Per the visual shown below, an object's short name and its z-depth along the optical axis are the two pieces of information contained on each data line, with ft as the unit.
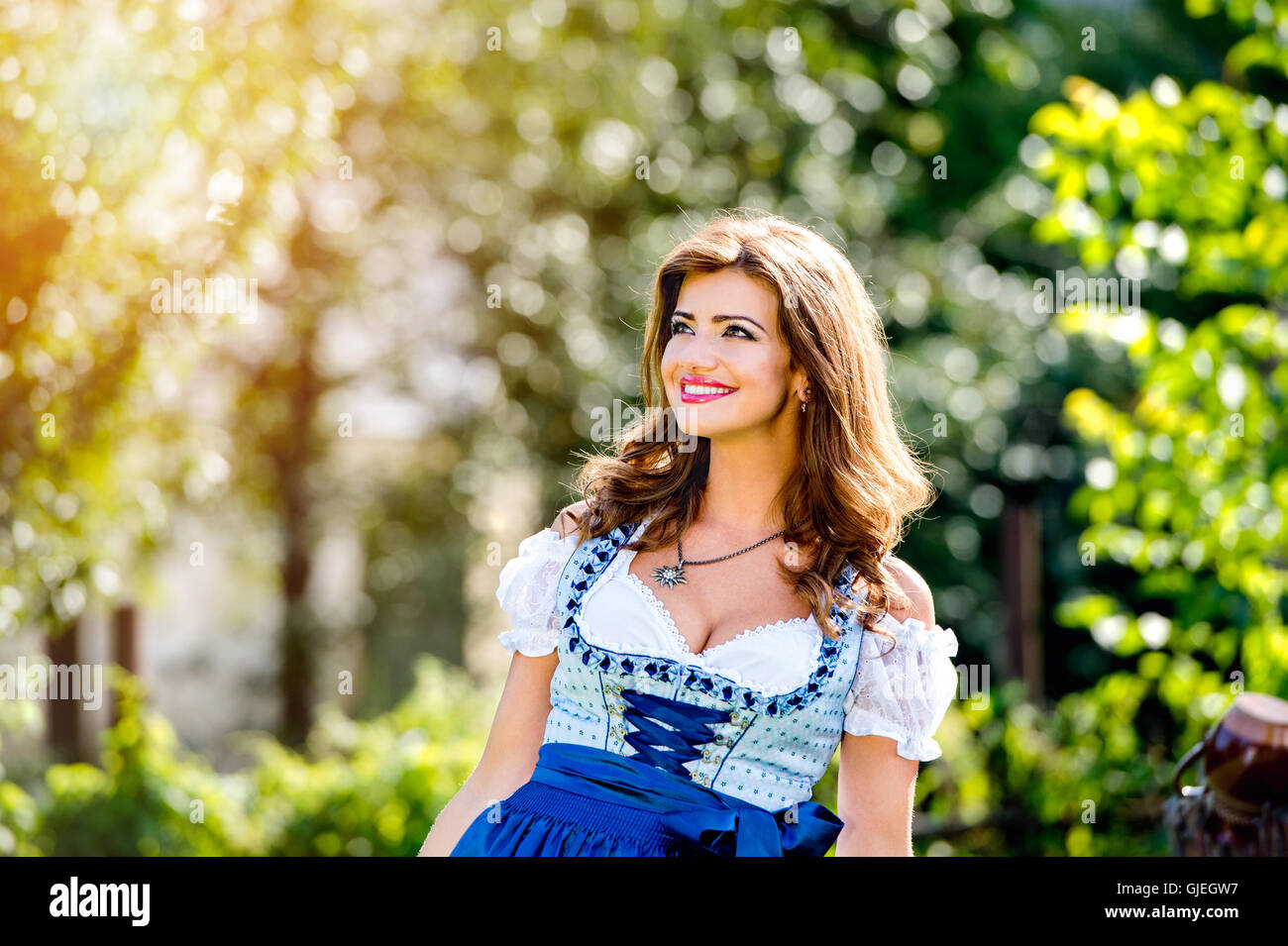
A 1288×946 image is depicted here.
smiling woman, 13.23
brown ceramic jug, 15.64
